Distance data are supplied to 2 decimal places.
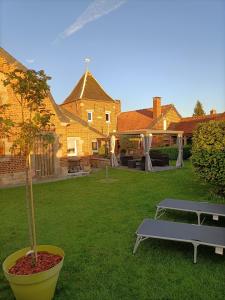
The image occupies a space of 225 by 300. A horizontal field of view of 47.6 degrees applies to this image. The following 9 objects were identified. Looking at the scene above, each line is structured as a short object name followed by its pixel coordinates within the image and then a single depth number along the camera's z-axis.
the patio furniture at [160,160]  20.45
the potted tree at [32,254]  3.39
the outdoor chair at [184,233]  4.61
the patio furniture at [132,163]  20.22
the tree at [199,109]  67.89
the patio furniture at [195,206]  6.38
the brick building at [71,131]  13.47
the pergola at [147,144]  17.95
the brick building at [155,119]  34.31
